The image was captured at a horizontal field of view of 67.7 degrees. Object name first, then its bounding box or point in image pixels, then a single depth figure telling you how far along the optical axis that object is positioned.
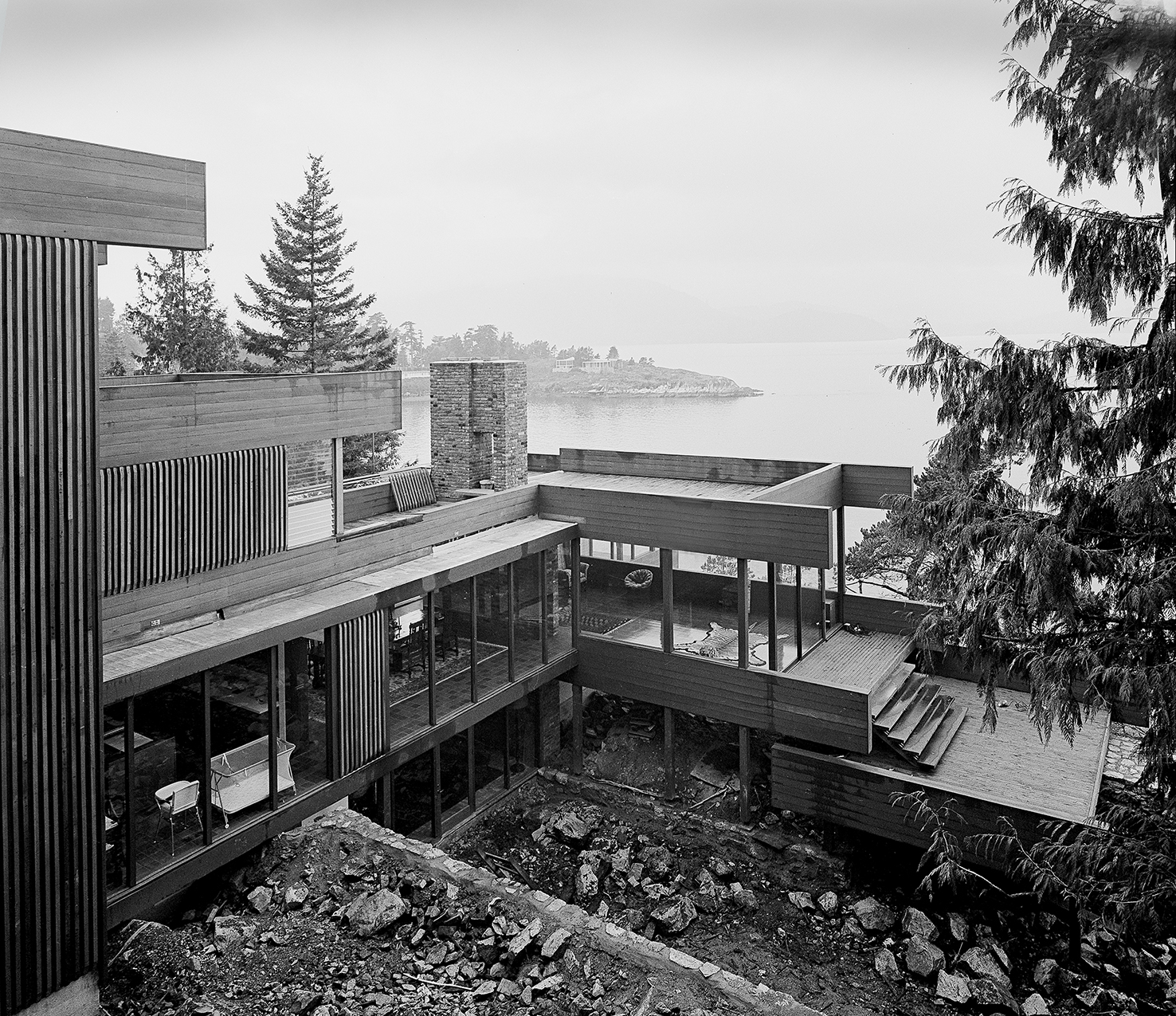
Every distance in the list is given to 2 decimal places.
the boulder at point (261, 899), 7.46
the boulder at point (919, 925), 8.16
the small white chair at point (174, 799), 7.26
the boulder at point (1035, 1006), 7.18
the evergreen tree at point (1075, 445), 5.54
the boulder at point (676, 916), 8.55
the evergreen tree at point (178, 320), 23.67
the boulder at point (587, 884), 9.20
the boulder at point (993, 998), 7.23
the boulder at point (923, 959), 7.70
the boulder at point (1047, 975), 7.53
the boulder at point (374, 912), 7.19
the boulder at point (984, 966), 7.61
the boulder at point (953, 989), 7.33
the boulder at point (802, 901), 8.85
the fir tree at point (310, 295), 25.92
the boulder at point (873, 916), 8.42
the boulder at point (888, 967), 7.72
